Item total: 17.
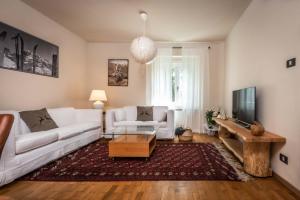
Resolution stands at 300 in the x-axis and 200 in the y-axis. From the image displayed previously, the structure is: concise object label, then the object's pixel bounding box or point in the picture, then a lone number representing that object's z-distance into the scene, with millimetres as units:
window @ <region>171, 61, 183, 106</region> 6168
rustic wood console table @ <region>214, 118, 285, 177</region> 2514
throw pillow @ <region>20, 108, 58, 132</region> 3277
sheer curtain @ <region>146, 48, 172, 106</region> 6168
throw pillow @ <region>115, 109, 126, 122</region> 5141
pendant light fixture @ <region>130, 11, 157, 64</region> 3742
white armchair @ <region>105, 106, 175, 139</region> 4875
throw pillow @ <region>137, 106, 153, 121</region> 5289
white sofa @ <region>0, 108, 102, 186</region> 2432
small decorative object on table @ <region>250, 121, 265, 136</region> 2619
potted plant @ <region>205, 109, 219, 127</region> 5684
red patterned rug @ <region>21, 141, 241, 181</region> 2678
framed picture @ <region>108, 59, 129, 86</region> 6320
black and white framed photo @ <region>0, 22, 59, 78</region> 3332
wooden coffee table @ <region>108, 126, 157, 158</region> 3256
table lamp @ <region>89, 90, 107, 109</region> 5660
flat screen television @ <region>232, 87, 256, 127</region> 3068
